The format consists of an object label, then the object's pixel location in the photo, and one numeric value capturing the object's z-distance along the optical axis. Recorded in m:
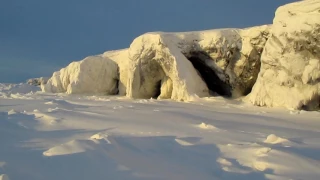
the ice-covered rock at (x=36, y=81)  28.78
